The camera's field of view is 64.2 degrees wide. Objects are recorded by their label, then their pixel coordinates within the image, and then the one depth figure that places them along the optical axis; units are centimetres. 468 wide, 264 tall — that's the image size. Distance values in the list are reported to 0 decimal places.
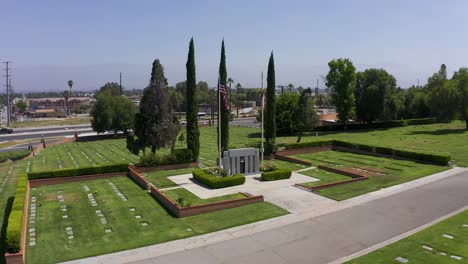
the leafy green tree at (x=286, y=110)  5769
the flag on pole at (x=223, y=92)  2909
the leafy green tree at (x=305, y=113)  4772
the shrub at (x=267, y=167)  2977
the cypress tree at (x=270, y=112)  3891
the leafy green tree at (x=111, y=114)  6256
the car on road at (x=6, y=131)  8475
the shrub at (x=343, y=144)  4183
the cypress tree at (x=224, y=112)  3516
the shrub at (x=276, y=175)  2881
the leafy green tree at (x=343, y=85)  6153
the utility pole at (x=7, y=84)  11612
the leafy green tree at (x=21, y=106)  16862
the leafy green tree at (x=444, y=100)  5397
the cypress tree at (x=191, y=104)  3356
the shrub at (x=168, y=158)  3212
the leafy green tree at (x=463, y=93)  5303
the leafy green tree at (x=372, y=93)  6366
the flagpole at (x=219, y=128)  2902
